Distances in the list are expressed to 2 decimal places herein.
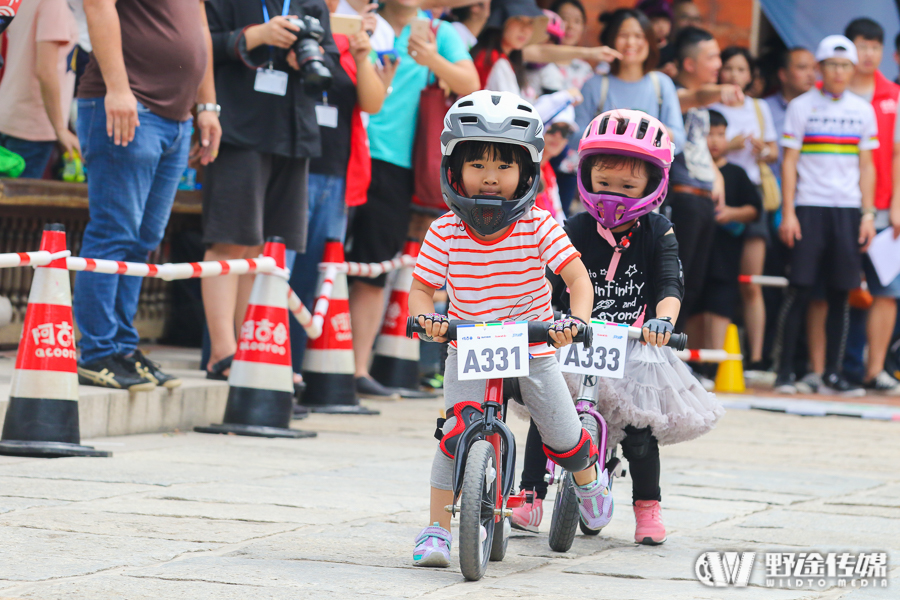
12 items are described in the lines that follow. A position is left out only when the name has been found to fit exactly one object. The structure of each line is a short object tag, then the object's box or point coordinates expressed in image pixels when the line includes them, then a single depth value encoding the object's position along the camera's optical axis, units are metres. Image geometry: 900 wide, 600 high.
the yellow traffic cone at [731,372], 21.02
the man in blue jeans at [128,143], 11.28
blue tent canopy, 24.14
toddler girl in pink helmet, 8.71
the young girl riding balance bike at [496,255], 7.54
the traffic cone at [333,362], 14.85
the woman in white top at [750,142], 21.37
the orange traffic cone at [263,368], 12.75
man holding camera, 12.86
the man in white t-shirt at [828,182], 20.17
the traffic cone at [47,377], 10.51
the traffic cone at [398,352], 16.98
